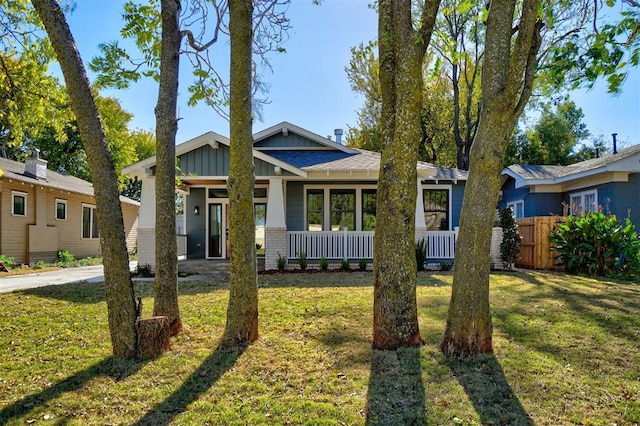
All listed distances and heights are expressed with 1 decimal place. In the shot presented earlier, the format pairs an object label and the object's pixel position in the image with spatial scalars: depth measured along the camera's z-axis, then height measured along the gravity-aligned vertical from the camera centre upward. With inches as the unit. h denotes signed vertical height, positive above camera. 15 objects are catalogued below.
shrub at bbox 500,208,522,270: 470.6 -23.1
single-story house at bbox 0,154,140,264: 558.6 +15.2
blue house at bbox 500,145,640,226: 526.0 +50.1
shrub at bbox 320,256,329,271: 468.8 -45.6
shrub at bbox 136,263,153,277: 440.0 -48.7
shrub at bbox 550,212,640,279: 417.4 -26.0
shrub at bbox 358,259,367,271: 473.7 -47.3
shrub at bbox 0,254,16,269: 514.0 -45.6
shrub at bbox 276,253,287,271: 464.4 -43.9
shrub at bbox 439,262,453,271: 476.1 -49.6
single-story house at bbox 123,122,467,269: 463.5 +32.8
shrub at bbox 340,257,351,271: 472.9 -47.2
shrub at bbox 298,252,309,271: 471.2 -43.2
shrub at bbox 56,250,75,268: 637.1 -51.8
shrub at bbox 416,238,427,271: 464.3 -33.7
